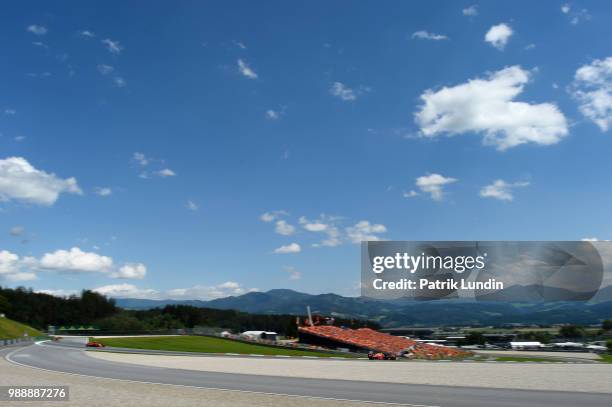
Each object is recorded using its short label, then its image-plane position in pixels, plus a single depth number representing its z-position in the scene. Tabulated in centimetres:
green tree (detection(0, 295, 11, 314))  15092
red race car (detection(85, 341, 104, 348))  7112
